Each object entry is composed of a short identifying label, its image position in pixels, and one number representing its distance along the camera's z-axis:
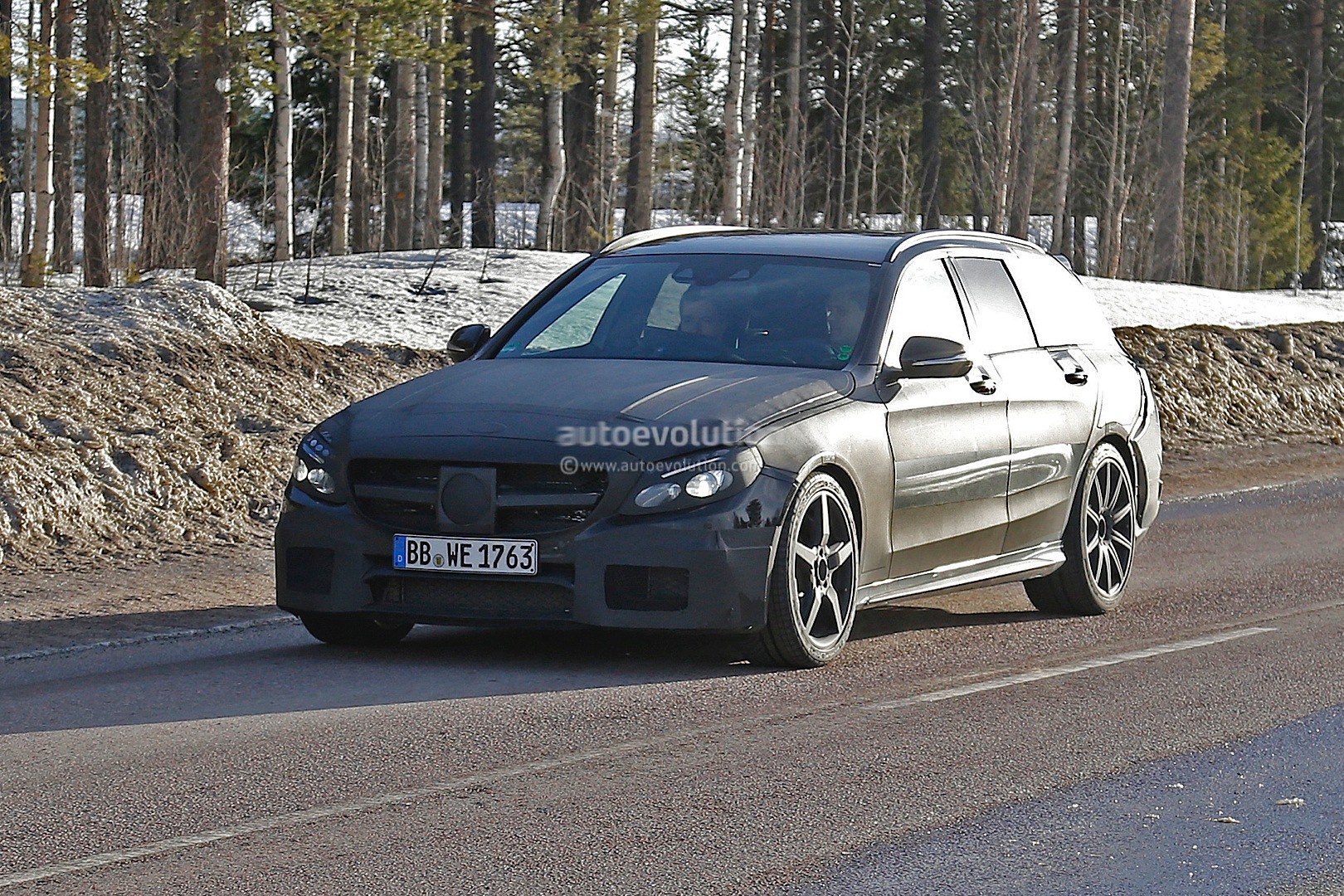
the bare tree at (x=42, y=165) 46.42
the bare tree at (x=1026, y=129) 77.31
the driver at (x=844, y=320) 15.61
